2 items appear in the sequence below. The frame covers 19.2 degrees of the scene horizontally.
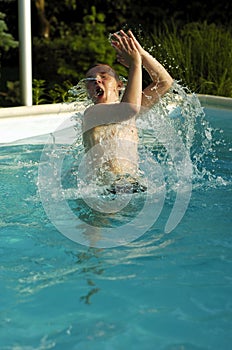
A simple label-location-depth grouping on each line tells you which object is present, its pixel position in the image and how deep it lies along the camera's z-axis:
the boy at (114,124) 4.25
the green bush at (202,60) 8.09
